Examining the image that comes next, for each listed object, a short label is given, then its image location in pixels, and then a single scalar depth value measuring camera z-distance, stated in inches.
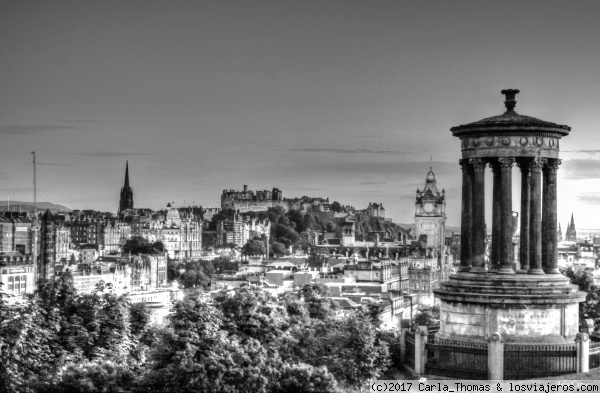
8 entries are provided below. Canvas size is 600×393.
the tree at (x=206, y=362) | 1400.1
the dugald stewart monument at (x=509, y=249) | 1493.6
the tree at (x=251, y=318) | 1685.5
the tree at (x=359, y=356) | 1595.7
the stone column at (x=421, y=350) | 1502.2
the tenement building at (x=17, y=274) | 7145.7
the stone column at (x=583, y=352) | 1428.4
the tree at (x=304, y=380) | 1328.7
